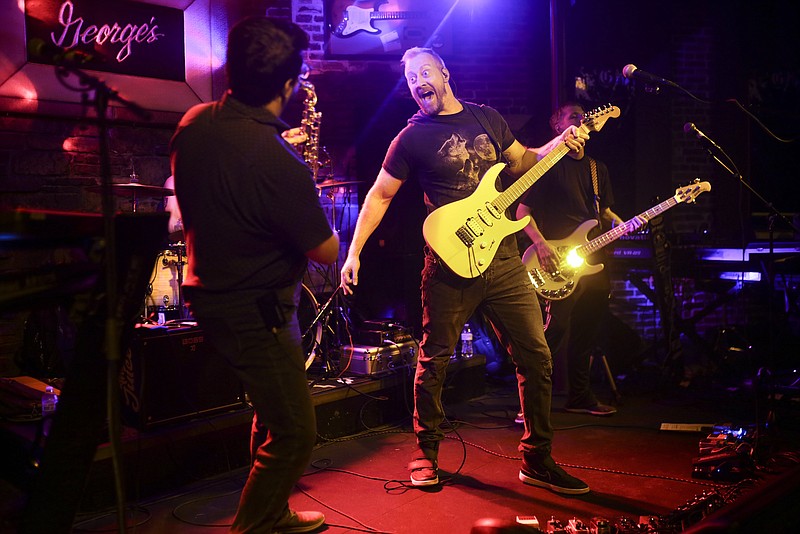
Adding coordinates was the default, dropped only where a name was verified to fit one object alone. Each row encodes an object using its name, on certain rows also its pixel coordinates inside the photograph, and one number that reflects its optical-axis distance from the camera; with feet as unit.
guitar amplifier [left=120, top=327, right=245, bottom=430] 12.96
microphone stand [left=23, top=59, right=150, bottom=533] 6.53
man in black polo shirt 7.53
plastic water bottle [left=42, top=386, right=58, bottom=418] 12.42
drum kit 15.47
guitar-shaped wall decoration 22.12
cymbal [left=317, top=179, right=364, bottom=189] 16.38
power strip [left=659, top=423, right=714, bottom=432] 15.56
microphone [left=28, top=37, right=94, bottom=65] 6.14
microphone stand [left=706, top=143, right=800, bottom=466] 13.39
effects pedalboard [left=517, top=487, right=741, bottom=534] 9.86
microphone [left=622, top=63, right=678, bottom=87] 12.90
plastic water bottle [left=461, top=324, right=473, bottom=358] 20.08
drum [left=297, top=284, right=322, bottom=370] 17.63
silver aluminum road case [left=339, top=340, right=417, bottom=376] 17.35
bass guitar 16.79
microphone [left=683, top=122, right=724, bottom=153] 13.19
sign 16.81
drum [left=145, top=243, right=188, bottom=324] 16.51
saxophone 12.94
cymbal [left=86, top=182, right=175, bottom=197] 14.47
